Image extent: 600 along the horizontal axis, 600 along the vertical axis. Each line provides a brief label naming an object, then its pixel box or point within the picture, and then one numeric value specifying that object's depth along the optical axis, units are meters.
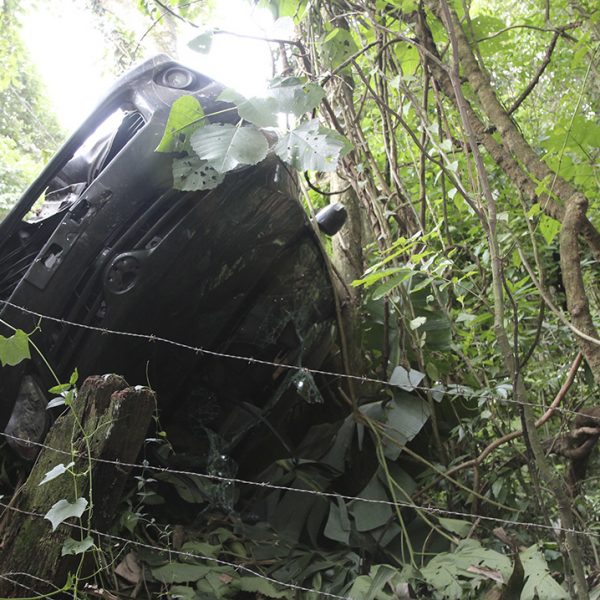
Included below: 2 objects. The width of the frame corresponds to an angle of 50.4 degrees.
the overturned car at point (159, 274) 2.12
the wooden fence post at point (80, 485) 1.51
